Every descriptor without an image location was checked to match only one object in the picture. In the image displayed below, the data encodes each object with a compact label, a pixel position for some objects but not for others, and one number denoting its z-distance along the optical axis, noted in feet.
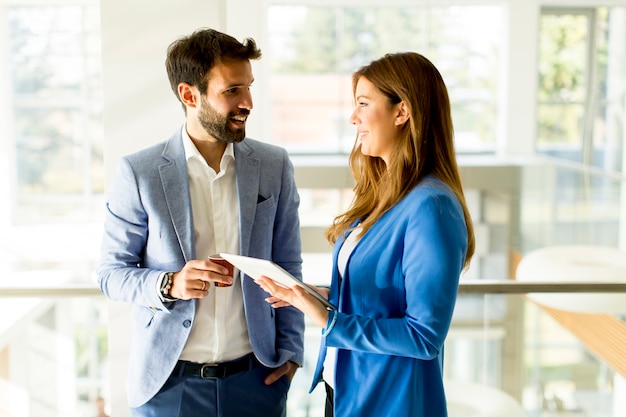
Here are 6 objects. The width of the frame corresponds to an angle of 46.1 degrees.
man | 6.01
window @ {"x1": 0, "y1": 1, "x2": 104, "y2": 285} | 41.63
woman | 4.97
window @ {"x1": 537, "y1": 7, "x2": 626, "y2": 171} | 42.19
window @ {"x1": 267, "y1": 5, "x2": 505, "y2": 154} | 42.68
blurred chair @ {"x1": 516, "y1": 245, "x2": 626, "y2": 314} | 17.80
